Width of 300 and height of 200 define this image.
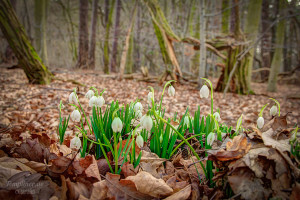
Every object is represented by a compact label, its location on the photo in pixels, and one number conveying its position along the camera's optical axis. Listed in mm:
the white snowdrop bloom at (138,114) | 509
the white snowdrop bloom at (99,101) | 451
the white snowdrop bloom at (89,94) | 502
